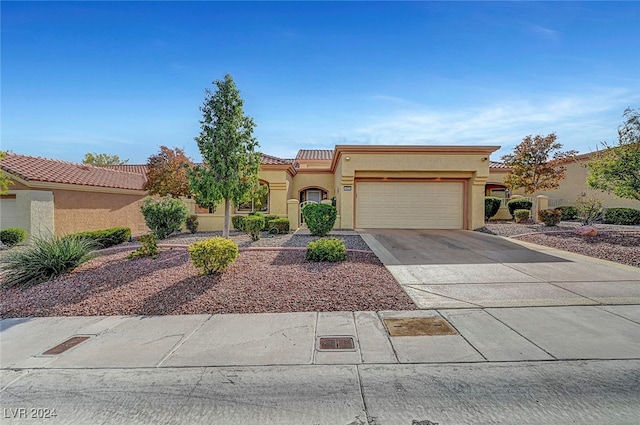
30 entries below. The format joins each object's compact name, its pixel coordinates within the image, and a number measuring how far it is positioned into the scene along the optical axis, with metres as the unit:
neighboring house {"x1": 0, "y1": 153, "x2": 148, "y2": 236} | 13.20
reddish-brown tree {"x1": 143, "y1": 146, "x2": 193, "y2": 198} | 18.58
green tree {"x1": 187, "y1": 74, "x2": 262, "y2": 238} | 9.17
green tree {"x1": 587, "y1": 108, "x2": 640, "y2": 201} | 10.60
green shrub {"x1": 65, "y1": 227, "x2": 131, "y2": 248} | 11.34
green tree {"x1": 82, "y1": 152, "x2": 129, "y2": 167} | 39.75
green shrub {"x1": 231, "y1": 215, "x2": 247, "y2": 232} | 13.77
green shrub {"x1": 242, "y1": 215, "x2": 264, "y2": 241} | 11.41
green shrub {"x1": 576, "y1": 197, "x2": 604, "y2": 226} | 14.26
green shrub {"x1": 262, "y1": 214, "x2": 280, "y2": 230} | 13.50
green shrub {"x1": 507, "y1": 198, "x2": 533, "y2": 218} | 19.05
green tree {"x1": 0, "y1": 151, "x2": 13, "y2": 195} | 8.95
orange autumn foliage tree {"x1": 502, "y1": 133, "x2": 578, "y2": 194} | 18.08
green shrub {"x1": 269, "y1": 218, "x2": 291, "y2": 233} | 13.07
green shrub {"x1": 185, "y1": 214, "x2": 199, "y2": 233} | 14.20
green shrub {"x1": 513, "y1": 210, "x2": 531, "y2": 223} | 17.45
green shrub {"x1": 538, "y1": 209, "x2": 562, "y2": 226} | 15.11
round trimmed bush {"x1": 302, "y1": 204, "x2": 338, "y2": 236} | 11.66
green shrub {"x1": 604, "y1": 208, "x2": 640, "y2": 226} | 16.59
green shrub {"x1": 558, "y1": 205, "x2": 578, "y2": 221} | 19.73
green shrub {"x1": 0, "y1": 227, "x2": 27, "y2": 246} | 12.36
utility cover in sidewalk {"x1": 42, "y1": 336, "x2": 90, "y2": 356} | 3.96
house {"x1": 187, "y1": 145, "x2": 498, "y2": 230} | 14.80
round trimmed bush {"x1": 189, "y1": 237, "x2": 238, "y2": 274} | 6.66
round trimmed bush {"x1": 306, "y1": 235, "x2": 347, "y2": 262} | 8.16
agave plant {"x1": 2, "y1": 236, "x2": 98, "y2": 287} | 6.88
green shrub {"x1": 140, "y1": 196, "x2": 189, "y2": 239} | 12.23
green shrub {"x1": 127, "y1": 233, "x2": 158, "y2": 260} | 8.86
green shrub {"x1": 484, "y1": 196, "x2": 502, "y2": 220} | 19.14
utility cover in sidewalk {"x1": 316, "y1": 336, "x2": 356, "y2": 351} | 3.91
